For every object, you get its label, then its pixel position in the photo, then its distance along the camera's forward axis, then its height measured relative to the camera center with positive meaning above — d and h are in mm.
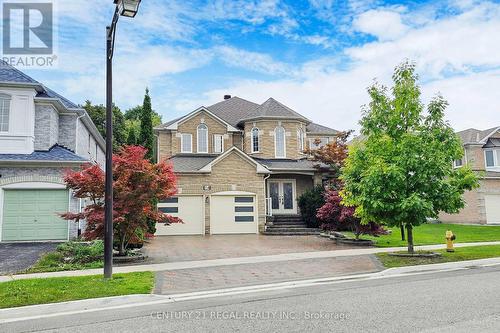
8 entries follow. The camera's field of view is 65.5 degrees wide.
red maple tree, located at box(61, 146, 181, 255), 12578 +657
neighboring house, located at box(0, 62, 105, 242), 16656 +2023
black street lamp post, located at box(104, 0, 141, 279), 9484 +1440
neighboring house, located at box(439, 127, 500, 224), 29938 +1407
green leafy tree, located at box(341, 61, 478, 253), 12633 +1381
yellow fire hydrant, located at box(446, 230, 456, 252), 14711 -1472
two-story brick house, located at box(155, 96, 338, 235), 22562 +2638
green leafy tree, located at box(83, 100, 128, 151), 44916 +10766
